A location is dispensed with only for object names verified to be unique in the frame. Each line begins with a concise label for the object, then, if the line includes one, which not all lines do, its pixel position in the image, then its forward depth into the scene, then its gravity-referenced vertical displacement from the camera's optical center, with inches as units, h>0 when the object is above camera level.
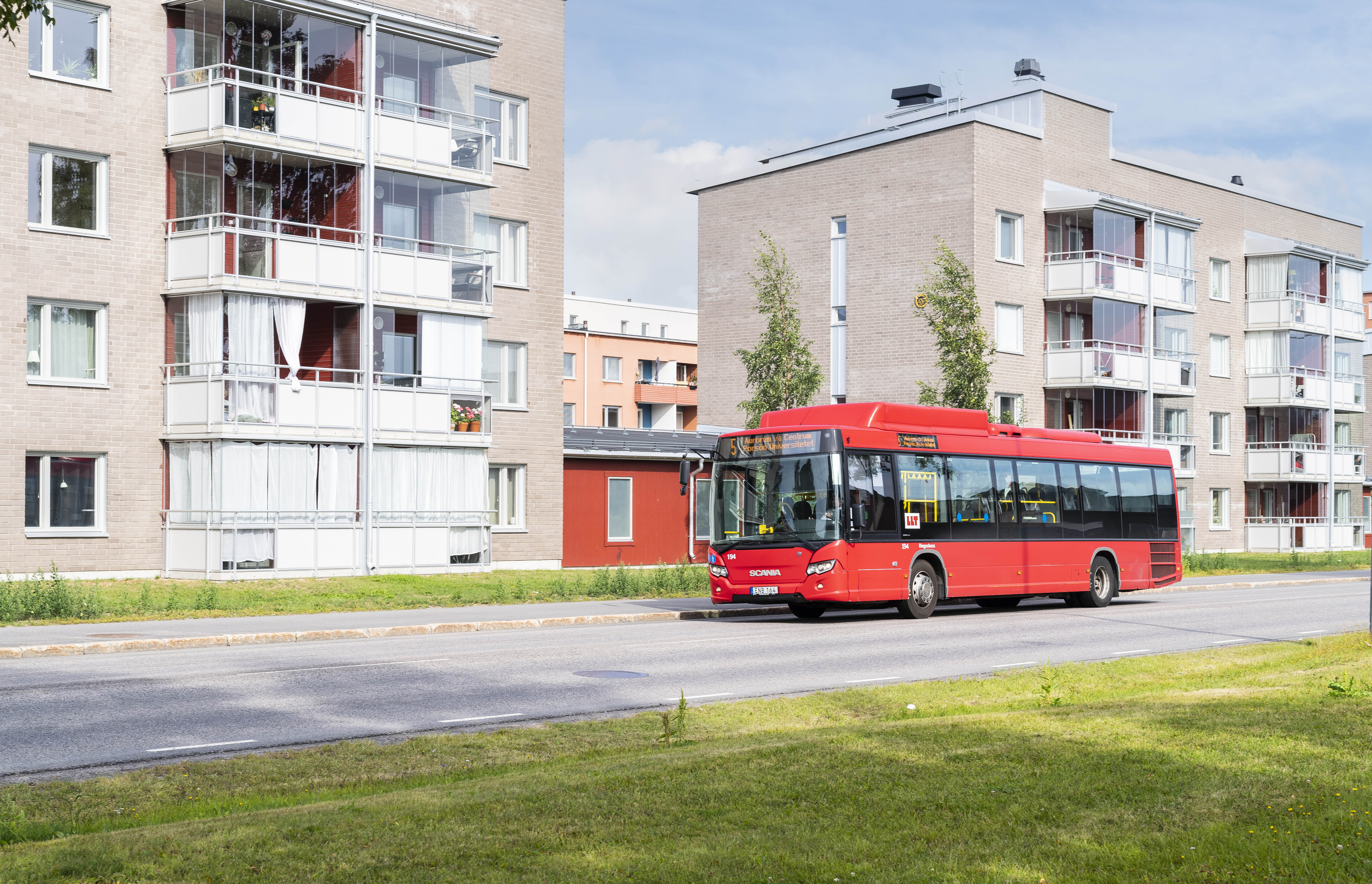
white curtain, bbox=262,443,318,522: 1109.1 +7.7
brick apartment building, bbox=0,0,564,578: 1064.8 +160.1
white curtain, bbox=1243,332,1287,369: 2234.3 +221.9
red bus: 855.1 -14.9
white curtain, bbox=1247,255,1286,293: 2215.8 +340.8
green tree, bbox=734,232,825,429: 1323.8 +115.4
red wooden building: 1434.5 -12.8
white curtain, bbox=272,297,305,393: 1127.6 +132.7
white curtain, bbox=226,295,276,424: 1099.9 +107.4
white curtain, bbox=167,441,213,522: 1090.7 +9.0
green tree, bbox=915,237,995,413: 1344.7 +144.4
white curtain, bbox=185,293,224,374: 1101.7 +125.7
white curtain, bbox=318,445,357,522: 1146.0 +7.1
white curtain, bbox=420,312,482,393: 1226.6 +124.4
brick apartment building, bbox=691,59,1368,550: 1797.5 +282.9
